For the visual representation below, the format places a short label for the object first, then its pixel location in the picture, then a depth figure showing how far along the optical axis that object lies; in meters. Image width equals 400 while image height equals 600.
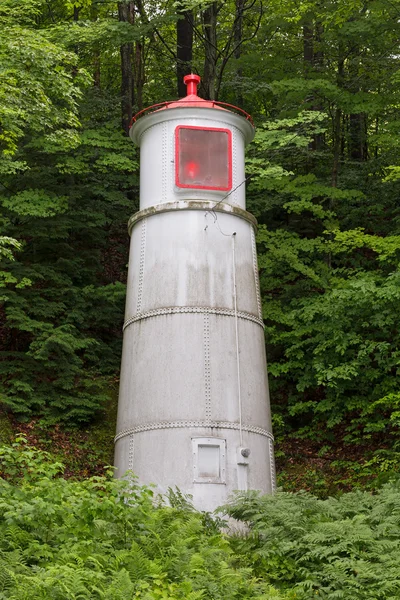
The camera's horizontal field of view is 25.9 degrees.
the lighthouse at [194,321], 13.19
